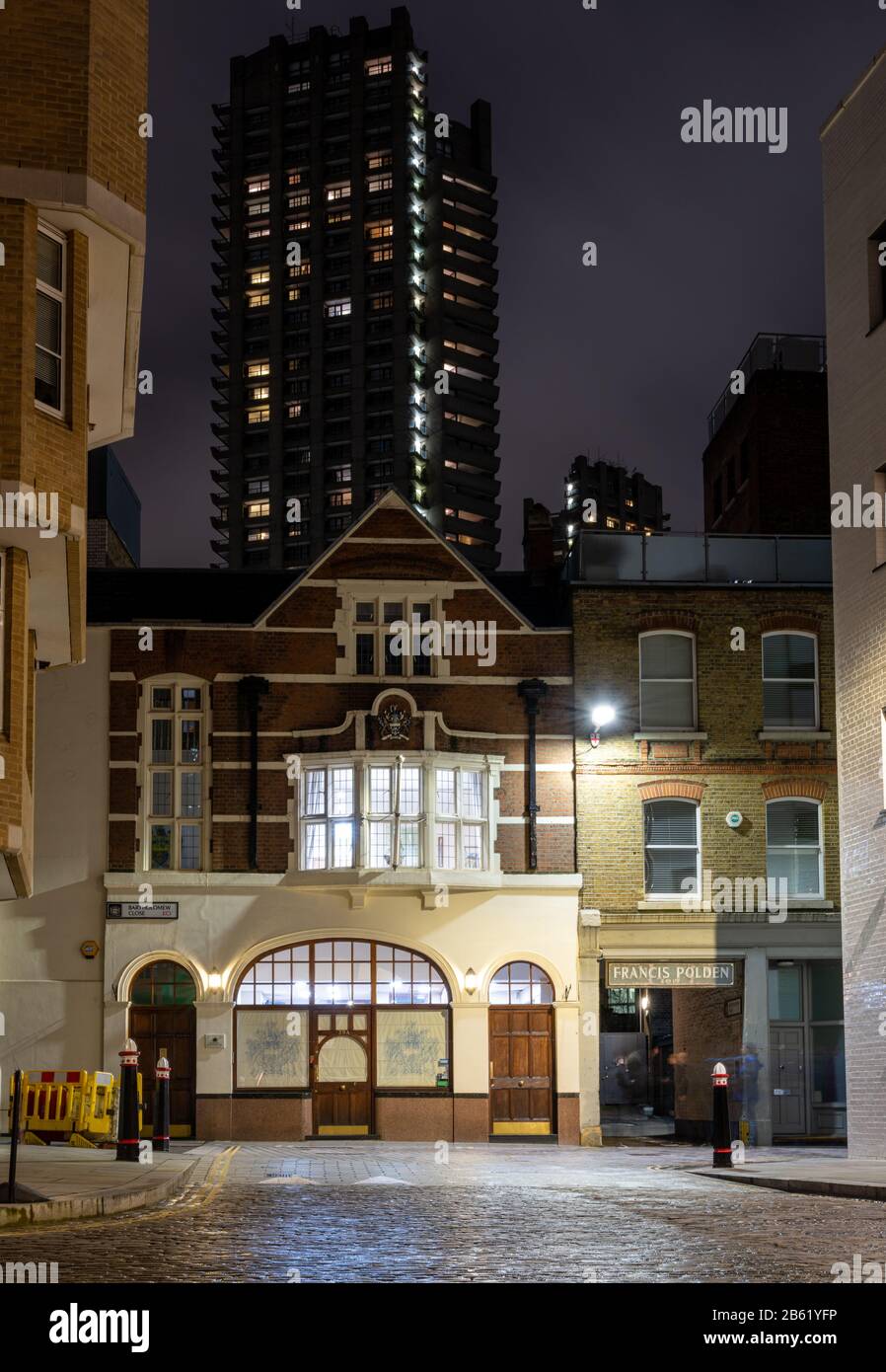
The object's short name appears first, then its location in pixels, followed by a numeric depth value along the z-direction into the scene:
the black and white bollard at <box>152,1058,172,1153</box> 24.50
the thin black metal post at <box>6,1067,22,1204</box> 14.38
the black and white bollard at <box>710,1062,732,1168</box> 21.66
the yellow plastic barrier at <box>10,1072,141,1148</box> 26.48
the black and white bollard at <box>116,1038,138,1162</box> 21.33
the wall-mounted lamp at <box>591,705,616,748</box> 32.03
